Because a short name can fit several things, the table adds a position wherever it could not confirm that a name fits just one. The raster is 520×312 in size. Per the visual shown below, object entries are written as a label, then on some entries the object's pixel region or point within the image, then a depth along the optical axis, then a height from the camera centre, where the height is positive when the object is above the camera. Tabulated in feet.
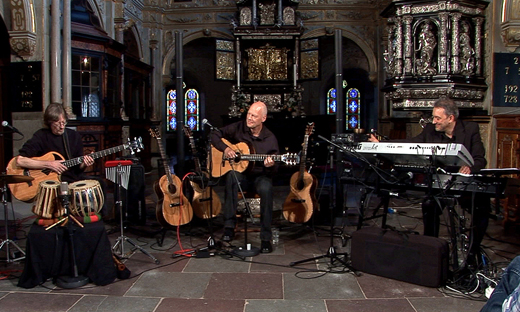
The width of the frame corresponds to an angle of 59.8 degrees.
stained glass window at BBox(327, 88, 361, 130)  55.36 +4.51
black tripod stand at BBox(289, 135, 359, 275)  13.18 -3.40
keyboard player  13.32 +0.25
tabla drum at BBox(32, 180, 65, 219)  12.18 -1.58
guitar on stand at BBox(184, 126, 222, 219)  17.10 -2.13
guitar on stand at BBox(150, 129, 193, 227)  16.14 -2.06
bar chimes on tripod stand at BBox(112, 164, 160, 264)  13.96 -3.35
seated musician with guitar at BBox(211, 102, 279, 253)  15.11 -0.88
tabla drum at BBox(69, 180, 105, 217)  12.32 -1.48
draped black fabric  11.84 -2.93
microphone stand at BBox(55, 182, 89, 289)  11.63 -3.23
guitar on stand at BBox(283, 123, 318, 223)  16.14 -1.88
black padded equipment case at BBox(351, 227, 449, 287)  11.50 -2.95
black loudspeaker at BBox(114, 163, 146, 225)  18.83 -2.24
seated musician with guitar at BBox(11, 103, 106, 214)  13.83 -0.24
